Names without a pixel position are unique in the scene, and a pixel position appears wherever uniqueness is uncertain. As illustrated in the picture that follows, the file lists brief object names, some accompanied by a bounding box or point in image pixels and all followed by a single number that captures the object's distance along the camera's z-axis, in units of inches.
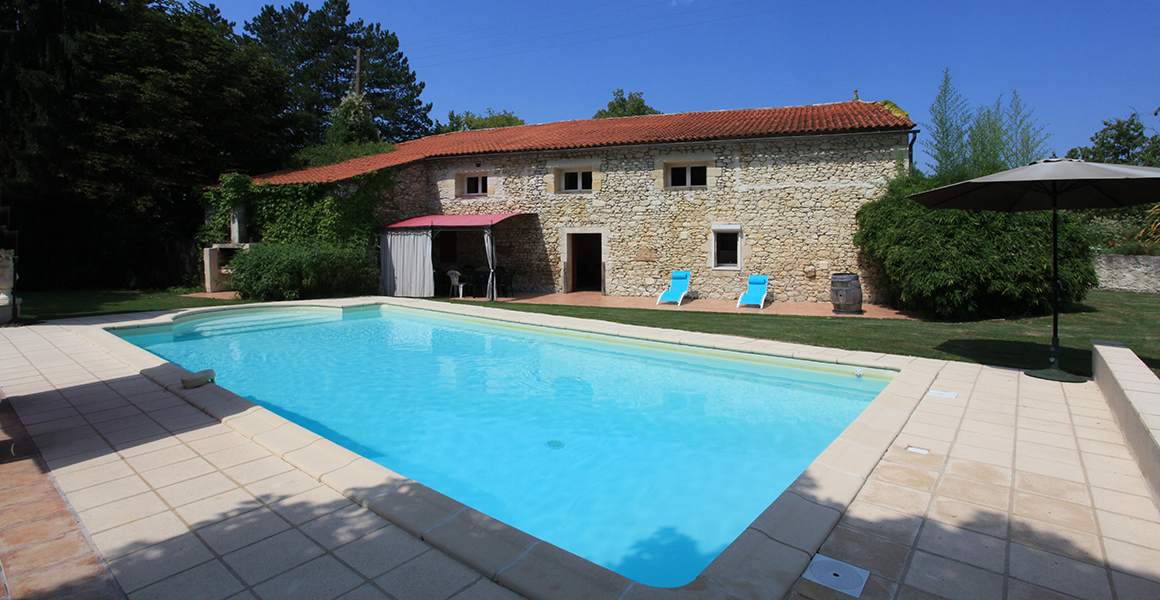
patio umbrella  190.4
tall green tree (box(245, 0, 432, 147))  1283.2
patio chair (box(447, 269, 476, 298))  616.5
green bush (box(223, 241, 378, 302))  542.9
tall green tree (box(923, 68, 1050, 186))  561.3
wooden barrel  457.7
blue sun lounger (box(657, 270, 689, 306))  553.3
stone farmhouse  527.2
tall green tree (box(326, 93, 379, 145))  855.1
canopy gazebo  598.6
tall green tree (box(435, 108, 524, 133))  1466.5
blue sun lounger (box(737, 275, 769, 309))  516.1
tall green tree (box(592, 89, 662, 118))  1366.9
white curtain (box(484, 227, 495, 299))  590.9
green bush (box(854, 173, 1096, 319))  397.7
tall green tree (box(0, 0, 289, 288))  594.5
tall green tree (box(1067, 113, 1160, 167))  1399.1
